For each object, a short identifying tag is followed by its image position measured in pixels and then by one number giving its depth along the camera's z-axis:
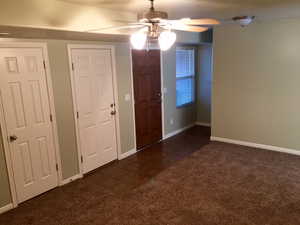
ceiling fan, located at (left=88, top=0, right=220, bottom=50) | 2.22
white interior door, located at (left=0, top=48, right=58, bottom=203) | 3.10
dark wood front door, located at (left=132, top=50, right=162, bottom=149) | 5.02
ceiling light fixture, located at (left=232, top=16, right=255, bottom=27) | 3.97
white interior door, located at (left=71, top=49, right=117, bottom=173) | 3.95
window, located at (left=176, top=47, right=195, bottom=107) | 6.18
